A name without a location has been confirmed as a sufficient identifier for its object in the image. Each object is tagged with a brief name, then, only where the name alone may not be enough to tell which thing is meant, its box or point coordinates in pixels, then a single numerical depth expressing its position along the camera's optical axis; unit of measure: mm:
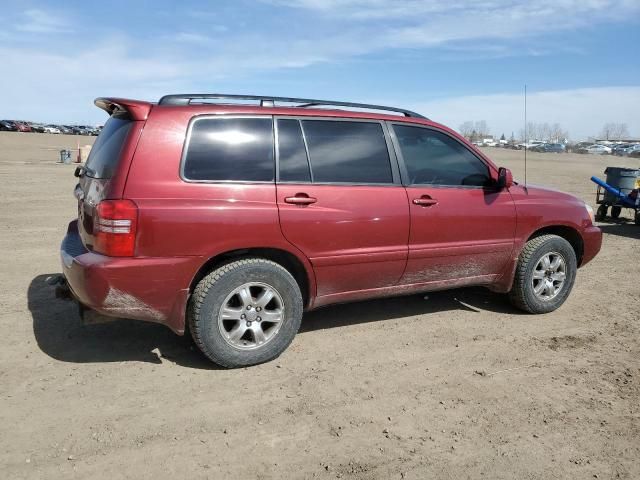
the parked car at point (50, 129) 73469
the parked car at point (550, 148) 74500
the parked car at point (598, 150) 72338
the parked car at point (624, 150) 64438
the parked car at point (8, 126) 64938
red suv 3561
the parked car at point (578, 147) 76925
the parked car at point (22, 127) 66562
